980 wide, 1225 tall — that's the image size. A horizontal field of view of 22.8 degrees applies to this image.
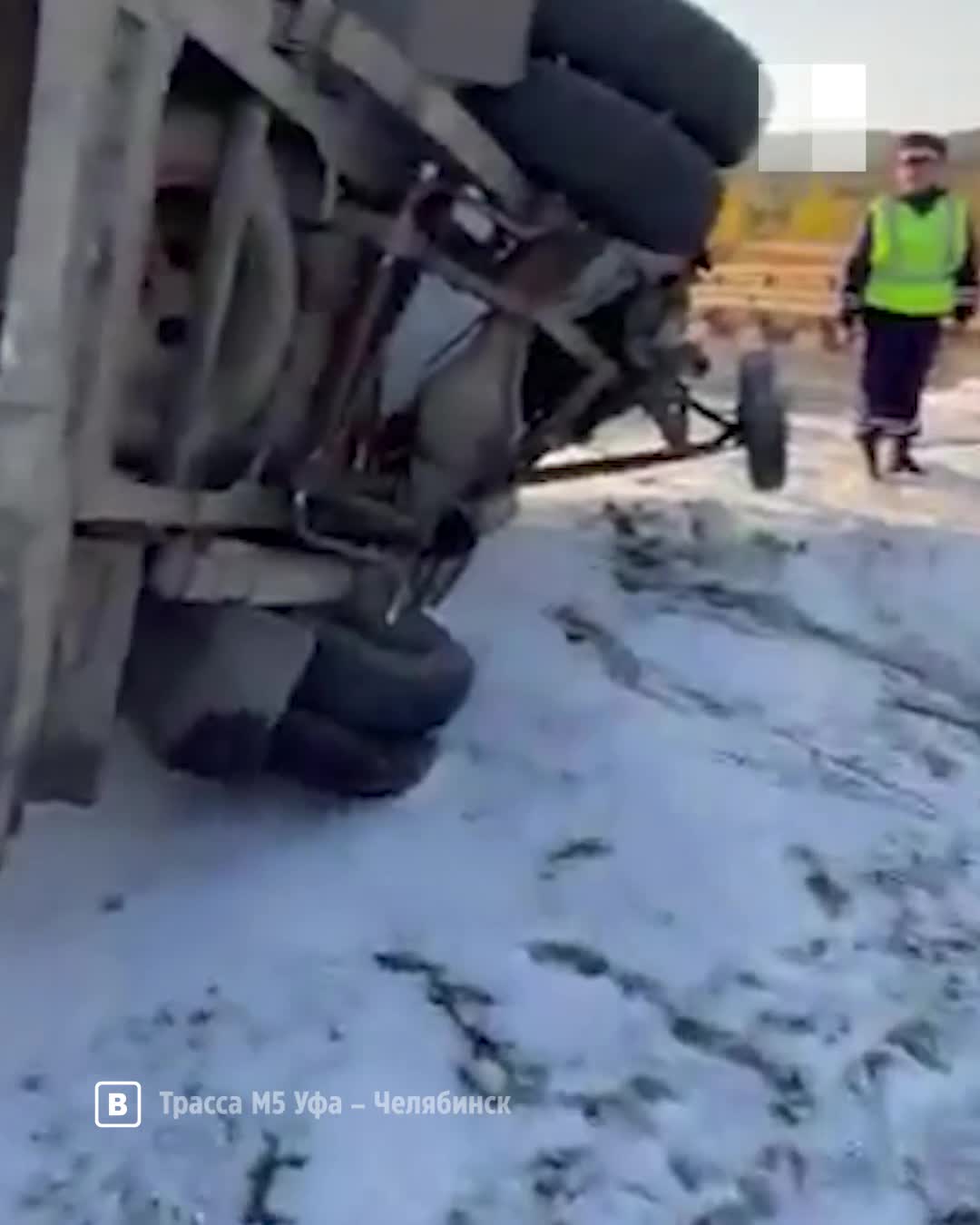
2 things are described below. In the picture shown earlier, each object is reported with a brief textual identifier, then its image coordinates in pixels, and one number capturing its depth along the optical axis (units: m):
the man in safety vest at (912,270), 6.62
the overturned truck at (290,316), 2.53
